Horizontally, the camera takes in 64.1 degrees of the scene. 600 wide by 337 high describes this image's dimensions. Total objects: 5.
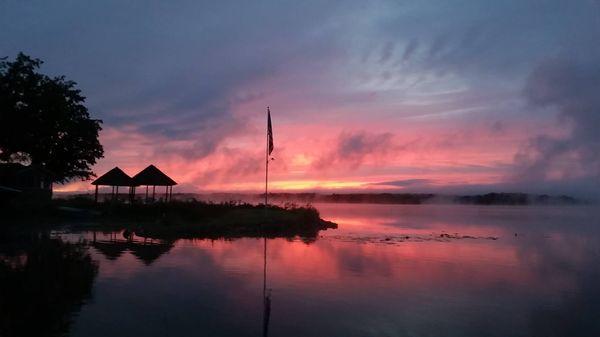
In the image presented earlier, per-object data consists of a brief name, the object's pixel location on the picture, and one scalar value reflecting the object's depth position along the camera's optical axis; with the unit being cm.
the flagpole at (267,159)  2825
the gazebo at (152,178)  3834
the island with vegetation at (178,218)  2800
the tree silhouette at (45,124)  3759
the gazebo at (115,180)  3878
